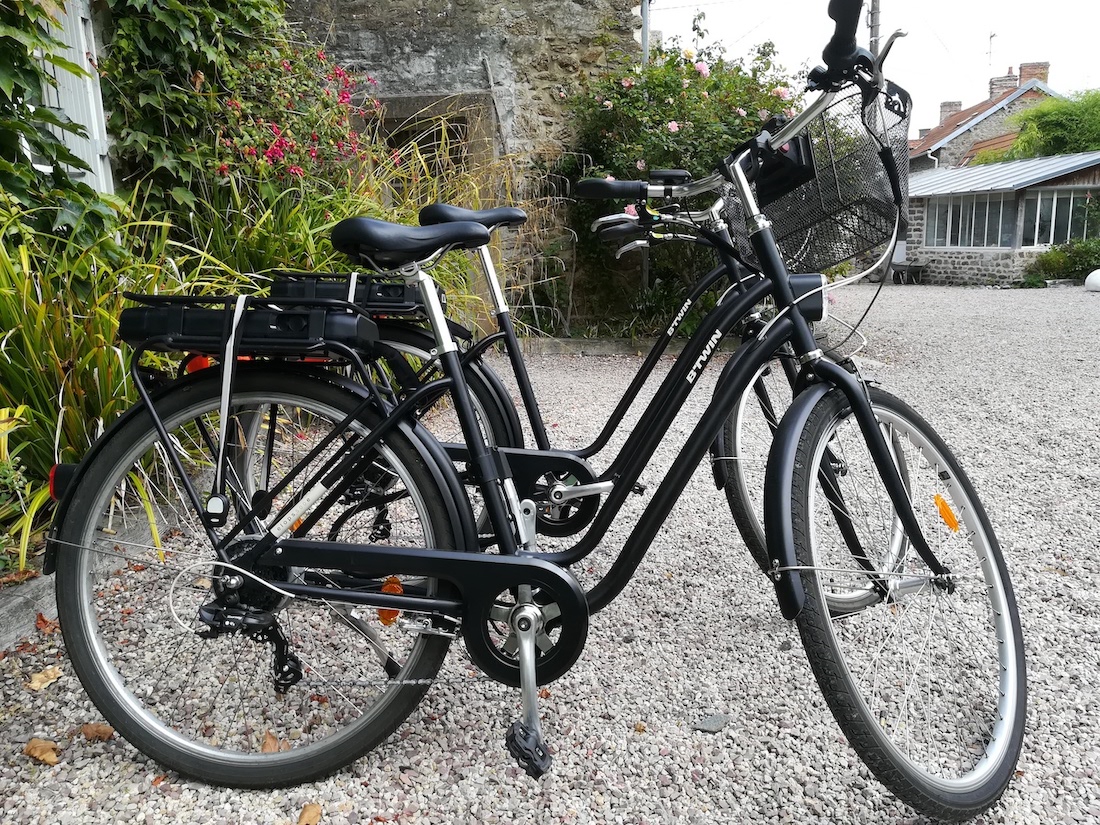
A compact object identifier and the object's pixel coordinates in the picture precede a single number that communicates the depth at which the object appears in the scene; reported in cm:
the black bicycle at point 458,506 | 155
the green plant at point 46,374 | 240
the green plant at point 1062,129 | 2586
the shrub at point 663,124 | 655
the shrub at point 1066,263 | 1770
